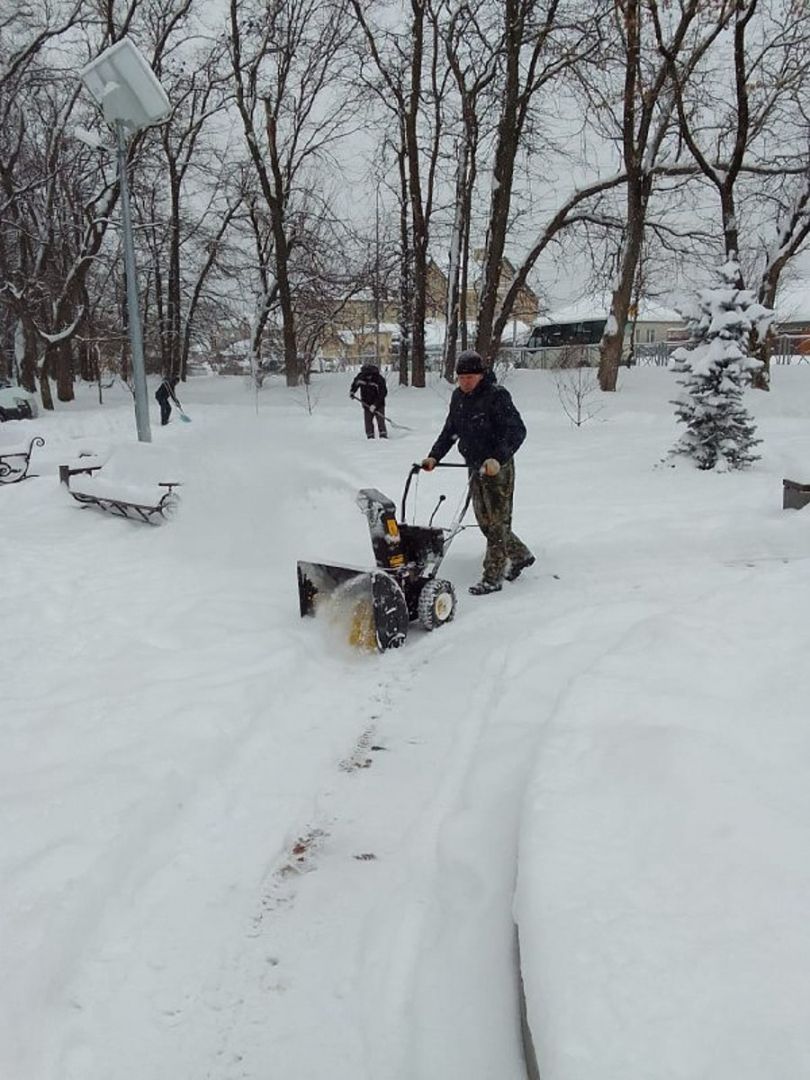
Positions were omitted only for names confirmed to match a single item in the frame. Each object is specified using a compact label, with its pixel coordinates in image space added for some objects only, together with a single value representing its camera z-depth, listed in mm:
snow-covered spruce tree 9445
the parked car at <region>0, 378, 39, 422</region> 21188
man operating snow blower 5980
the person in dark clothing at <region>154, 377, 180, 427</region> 19453
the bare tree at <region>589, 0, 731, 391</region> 15992
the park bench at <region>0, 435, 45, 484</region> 11375
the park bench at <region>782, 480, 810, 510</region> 7191
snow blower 4969
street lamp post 9891
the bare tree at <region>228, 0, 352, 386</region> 23891
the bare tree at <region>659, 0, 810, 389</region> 17266
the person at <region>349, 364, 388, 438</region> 15219
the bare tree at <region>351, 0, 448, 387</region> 21938
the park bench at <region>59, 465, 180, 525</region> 8266
